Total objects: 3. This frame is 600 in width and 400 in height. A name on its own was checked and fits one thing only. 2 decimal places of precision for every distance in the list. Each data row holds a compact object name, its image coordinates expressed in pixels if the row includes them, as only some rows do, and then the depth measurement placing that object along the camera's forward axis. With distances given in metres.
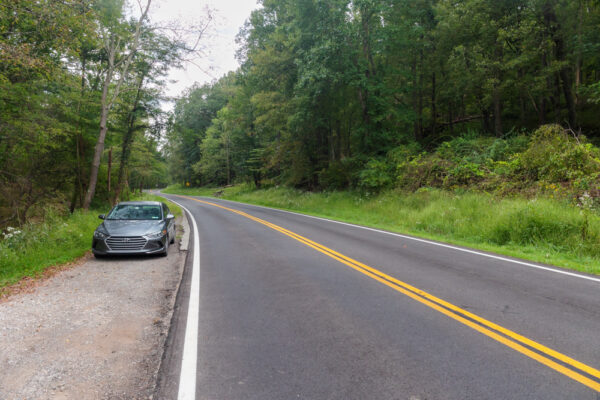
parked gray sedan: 7.79
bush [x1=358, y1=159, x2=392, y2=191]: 19.34
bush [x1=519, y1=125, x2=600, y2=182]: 10.96
